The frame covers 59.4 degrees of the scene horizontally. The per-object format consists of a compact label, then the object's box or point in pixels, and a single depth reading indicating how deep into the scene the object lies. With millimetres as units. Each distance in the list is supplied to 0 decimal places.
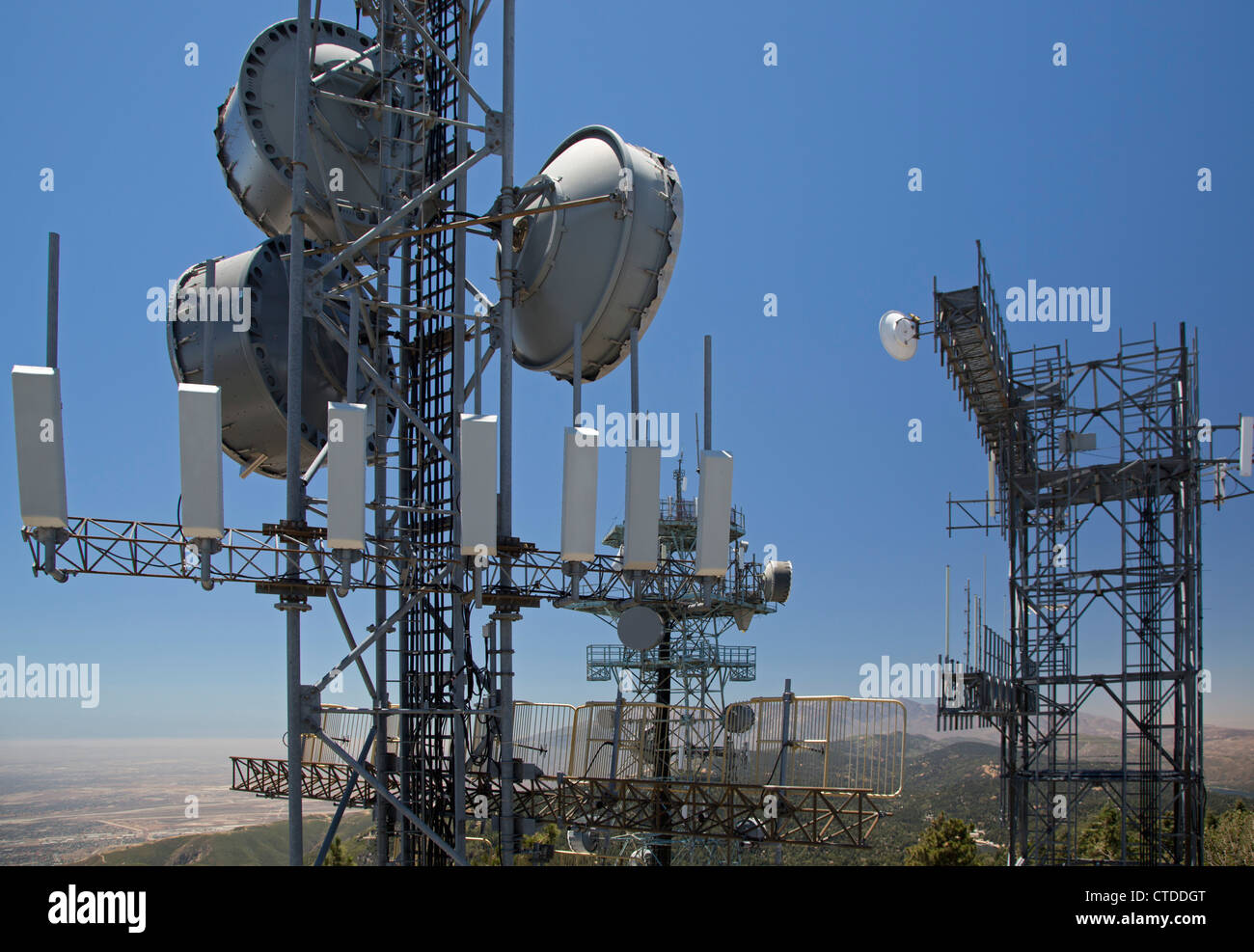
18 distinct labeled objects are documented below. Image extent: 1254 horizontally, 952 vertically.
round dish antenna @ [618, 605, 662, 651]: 19625
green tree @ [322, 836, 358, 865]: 40766
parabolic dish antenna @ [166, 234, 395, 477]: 20250
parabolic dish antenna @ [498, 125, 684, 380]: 19906
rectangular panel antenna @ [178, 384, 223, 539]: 15648
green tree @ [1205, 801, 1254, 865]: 38406
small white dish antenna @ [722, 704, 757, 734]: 21078
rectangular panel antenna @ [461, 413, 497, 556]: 17219
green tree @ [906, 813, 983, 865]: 39938
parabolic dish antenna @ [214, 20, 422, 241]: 21219
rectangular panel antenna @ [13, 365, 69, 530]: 15031
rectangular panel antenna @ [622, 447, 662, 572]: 18094
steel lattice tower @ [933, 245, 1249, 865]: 25422
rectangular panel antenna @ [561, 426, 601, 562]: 17828
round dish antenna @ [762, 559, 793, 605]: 38312
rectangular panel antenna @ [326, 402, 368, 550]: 16375
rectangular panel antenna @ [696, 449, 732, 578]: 18062
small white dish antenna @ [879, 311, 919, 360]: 26156
